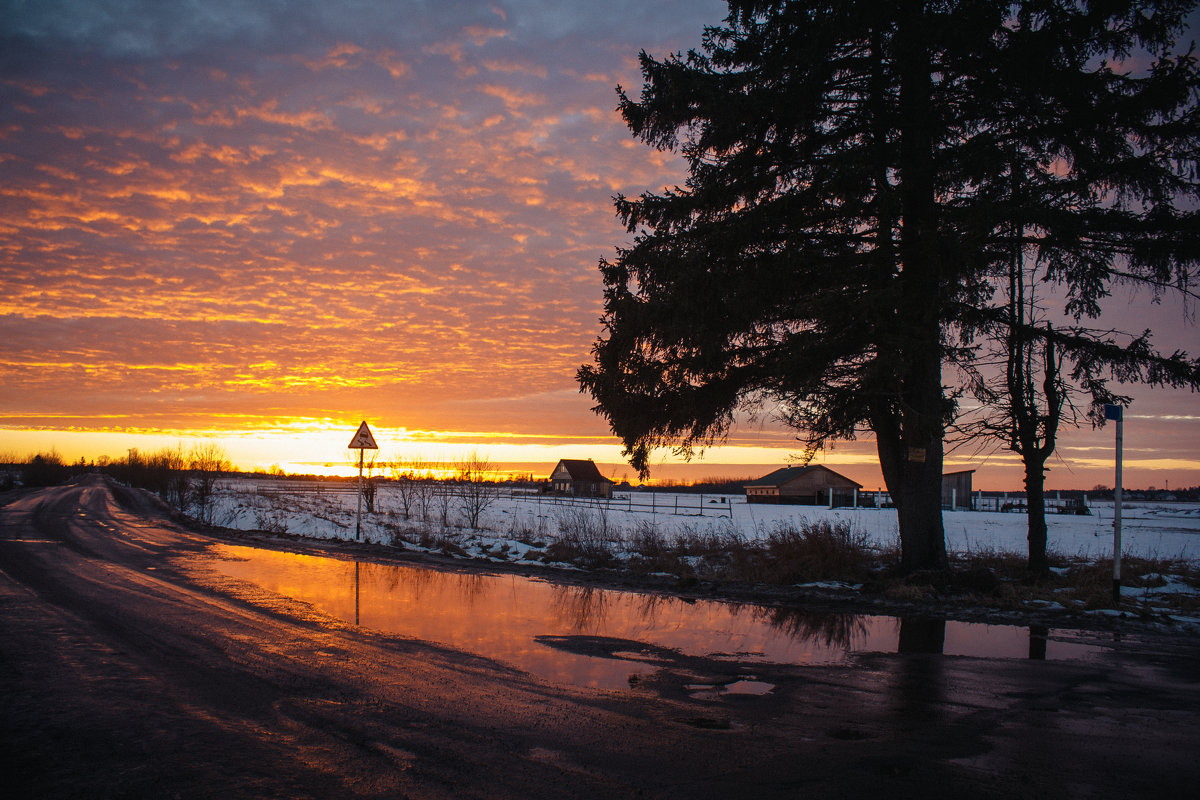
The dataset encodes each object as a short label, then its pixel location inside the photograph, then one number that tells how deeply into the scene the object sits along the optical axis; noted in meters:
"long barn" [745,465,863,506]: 63.06
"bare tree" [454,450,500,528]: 25.95
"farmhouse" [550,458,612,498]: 81.69
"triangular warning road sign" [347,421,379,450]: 19.23
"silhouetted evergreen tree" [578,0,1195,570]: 10.60
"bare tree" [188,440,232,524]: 29.47
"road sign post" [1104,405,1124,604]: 9.95
